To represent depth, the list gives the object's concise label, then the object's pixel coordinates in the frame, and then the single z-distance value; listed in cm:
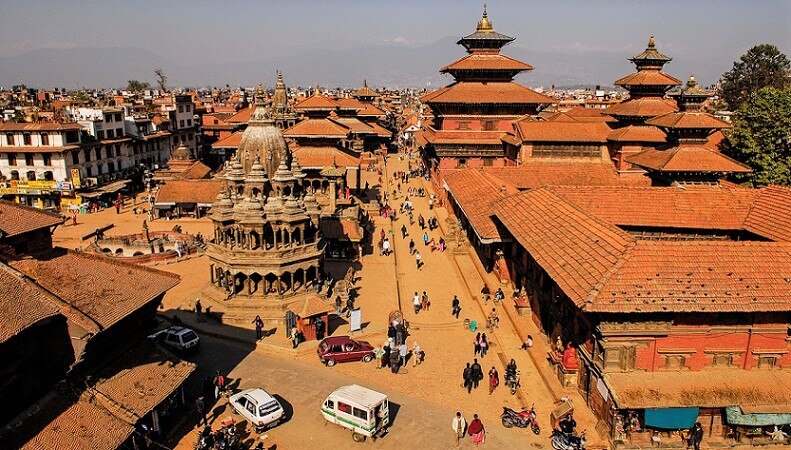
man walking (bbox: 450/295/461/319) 2751
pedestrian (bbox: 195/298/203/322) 2772
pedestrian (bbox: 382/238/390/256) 3800
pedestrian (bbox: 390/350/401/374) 2220
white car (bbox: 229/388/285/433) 1806
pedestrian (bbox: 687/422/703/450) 1670
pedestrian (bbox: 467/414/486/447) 1744
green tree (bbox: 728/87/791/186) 4094
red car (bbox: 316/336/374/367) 2283
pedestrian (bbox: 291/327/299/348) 2417
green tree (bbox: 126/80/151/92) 15375
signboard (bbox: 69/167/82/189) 5522
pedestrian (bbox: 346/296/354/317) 2797
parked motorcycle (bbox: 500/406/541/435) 1844
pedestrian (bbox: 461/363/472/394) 2092
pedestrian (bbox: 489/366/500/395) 2058
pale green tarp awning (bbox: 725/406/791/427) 1638
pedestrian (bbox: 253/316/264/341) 2520
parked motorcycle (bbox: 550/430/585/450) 1666
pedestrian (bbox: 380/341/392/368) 2308
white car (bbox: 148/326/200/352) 2355
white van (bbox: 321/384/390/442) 1762
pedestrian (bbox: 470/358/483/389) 2103
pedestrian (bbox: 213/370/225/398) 2025
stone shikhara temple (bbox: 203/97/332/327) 2780
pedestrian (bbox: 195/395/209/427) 1852
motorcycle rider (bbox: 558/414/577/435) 1717
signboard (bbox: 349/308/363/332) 2541
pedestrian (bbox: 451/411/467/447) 1770
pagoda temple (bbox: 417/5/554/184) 5288
